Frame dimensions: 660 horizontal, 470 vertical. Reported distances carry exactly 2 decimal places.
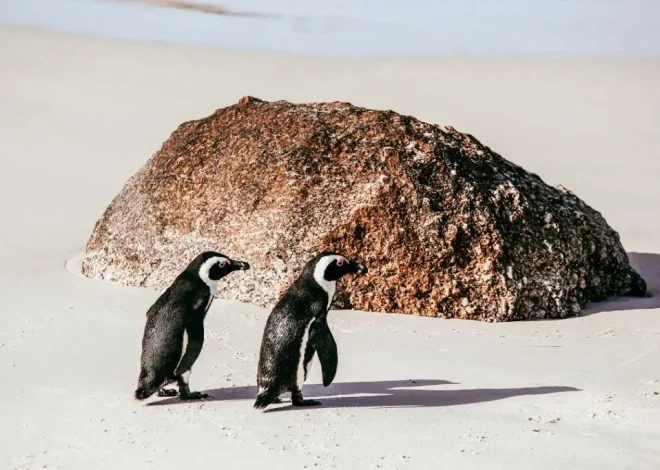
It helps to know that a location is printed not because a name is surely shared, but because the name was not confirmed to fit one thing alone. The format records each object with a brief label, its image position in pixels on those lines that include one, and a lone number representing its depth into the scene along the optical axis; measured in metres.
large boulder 16.25
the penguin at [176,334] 11.60
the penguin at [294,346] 11.41
